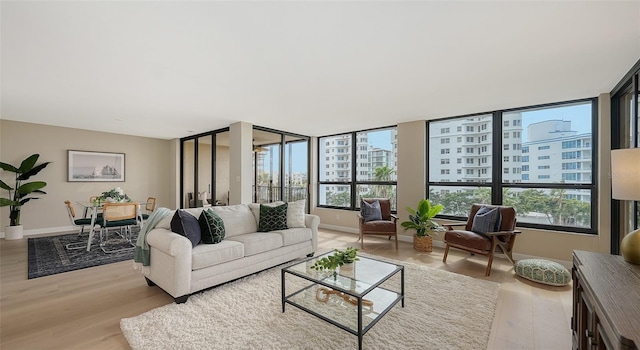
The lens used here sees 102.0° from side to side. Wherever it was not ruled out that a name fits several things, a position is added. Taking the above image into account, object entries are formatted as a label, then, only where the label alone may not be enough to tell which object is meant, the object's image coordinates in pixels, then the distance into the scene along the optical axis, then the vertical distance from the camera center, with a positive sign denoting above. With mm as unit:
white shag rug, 1929 -1246
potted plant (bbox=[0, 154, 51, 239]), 5004 -268
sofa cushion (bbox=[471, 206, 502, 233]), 3578 -642
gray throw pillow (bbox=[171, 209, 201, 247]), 2756 -551
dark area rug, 3451 -1233
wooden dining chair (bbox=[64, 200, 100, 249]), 4520 -808
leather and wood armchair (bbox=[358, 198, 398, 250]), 4570 -925
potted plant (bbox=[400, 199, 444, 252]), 4430 -875
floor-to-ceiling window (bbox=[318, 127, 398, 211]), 5707 +192
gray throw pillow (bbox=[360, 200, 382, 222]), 4867 -686
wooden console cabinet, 985 -567
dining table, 4275 -648
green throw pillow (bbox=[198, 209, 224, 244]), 2945 -609
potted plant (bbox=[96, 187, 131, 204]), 4751 -404
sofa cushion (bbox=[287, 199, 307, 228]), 3918 -606
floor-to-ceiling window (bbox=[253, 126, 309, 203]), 5957 +240
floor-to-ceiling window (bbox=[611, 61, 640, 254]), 2709 +532
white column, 5191 +281
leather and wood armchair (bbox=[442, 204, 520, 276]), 3377 -867
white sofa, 2502 -880
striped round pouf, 2992 -1157
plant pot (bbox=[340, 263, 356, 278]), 2398 -882
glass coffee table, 1982 -1094
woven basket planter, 4414 -1173
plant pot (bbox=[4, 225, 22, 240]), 5004 -1106
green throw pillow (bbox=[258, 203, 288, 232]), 3701 -629
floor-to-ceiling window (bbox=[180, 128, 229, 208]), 6121 +152
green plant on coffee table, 2340 -785
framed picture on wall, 5910 +214
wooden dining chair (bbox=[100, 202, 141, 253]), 4219 -680
